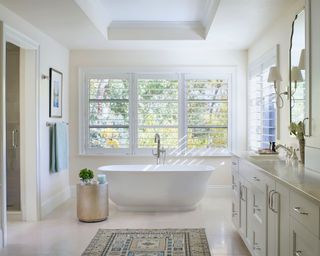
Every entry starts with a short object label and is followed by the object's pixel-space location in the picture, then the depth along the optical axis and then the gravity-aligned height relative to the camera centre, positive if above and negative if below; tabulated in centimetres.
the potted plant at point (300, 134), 243 -7
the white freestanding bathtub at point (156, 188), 378 -83
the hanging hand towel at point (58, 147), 398 -30
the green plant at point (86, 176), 356 -62
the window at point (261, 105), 354 +29
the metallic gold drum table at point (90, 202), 350 -93
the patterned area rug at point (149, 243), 272 -119
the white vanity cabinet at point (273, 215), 141 -57
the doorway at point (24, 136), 360 -12
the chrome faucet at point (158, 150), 456 -38
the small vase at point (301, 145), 242 -16
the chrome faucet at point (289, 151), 261 -23
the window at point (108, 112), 474 +23
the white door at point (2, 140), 286 -14
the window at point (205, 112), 473 +23
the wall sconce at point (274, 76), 305 +53
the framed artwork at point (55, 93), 401 +48
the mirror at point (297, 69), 263 +53
